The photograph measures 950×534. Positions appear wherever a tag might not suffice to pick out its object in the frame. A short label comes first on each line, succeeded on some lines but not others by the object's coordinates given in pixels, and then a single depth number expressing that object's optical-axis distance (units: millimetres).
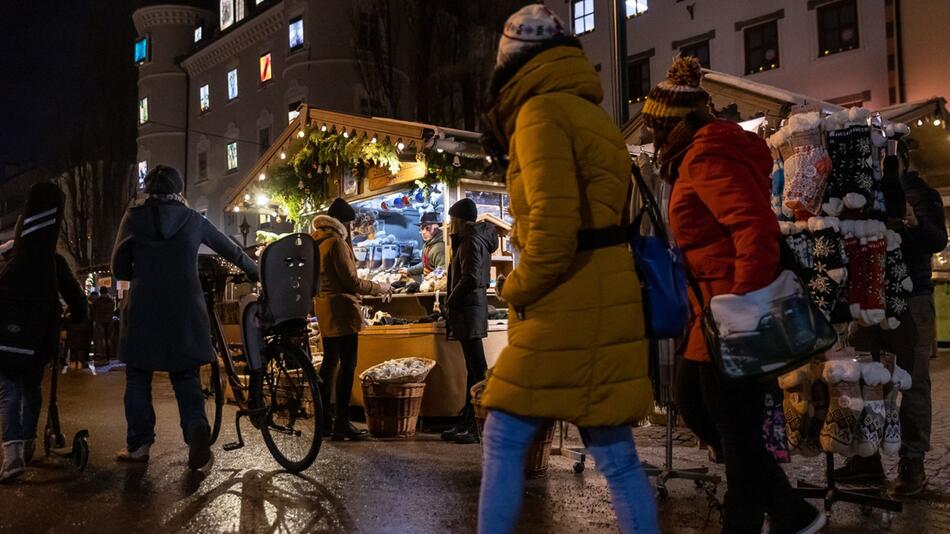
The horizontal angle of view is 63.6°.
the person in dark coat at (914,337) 4641
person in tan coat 7156
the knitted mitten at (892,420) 4305
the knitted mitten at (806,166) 4262
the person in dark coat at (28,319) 5570
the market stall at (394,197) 7996
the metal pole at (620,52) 8109
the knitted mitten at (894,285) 4492
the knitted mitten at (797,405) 4312
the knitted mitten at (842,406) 4152
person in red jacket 2938
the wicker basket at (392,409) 7227
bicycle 5648
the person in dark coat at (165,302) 5613
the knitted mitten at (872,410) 4164
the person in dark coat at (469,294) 6961
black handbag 2922
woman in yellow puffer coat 2547
